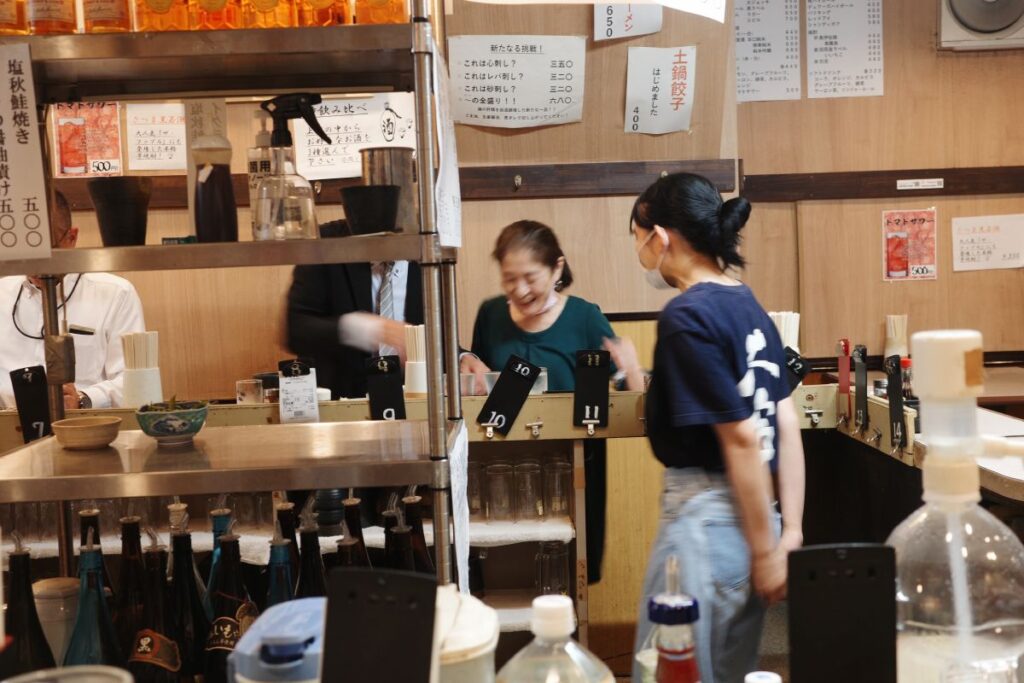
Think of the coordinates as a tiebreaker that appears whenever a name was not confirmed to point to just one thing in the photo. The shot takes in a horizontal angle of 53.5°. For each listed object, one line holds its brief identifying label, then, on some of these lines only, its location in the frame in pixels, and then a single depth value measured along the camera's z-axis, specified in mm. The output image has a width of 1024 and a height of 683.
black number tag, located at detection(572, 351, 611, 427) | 2768
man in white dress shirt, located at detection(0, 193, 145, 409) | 3742
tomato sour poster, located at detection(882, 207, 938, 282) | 4707
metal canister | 1605
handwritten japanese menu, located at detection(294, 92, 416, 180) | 3957
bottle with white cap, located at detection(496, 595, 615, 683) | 968
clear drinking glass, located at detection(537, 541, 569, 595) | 2908
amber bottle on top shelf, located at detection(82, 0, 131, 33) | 1457
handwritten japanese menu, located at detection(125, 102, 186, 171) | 4031
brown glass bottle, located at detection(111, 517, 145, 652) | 1801
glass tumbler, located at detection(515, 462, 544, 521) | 2895
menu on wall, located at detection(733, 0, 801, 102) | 4645
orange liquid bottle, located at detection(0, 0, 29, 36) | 1481
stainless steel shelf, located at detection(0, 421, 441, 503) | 1423
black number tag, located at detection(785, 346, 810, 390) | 2830
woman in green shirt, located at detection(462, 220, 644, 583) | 3441
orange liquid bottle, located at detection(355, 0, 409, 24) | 1545
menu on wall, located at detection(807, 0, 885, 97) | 4641
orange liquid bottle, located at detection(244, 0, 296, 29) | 1521
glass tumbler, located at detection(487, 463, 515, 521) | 2863
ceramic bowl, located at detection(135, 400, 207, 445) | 1667
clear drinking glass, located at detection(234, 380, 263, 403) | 2836
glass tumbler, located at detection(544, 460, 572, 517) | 2932
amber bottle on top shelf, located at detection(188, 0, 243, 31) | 1502
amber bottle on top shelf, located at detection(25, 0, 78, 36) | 1445
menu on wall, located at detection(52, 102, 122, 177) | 4039
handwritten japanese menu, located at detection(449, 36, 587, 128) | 3916
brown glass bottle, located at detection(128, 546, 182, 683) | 1596
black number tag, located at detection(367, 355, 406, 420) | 2418
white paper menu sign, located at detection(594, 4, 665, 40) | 3891
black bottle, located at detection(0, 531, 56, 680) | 1701
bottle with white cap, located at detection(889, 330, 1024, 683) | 977
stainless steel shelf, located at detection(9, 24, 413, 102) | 1404
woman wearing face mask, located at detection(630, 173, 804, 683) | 2195
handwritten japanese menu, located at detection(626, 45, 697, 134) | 3900
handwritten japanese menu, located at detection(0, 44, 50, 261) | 1436
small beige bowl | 1667
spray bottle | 1555
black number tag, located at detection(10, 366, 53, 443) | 1950
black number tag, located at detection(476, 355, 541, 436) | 2773
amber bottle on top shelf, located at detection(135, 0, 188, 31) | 1496
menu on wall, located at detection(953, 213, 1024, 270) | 4703
